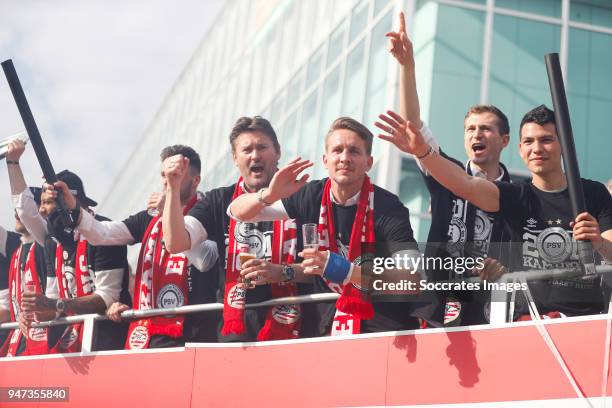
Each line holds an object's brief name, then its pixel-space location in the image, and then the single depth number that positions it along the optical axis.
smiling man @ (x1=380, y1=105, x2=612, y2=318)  4.92
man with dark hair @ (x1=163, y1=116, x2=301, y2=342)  5.73
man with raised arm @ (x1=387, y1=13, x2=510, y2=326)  5.28
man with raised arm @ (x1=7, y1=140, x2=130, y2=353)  6.90
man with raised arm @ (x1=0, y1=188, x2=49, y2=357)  7.30
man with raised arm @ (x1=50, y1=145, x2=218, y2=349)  6.26
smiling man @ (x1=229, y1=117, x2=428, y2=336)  5.36
